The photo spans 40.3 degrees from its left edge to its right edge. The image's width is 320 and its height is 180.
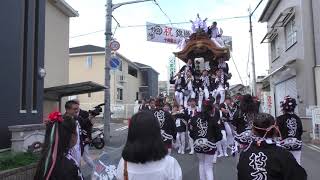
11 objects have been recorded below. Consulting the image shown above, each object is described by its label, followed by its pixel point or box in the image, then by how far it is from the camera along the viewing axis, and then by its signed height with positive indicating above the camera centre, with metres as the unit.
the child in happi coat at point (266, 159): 3.94 -0.42
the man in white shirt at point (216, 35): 17.70 +3.28
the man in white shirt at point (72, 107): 7.92 +0.16
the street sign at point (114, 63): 17.96 +2.17
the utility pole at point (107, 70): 17.55 +1.85
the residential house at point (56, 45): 21.75 +3.76
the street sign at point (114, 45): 17.44 +2.82
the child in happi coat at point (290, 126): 8.26 -0.24
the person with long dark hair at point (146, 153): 3.48 -0.31
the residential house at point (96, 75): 42.41 +4.06
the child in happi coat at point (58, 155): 3.81 -0.34
